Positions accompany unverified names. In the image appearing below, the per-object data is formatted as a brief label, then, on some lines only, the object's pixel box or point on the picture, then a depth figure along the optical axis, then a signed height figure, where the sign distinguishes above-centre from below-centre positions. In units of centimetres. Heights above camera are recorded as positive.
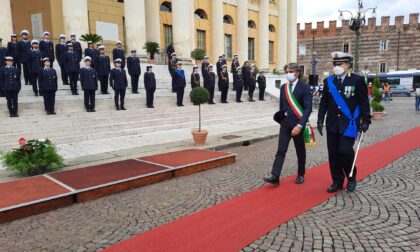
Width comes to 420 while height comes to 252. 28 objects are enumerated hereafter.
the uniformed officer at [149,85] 1350 -14
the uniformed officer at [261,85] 1953 -36
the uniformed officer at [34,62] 1195 +80
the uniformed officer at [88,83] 1143 +0
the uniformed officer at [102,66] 1332 +66
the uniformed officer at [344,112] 486 -52
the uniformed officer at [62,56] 1312 +112
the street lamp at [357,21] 2130 +367
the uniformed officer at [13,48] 1233 +136
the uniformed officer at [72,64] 1239 +71
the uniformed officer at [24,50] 1224 +128
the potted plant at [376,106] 1588 -144
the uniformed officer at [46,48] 1312 +143
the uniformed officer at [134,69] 1430 +56
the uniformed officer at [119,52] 1481 +135
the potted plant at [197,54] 2337 +185
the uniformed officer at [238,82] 1780 -14
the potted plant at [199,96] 1009 -47
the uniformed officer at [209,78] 1600 +10
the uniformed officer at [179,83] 1469 -10
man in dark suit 539 -55
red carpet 359 -177
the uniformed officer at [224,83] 1688 -16
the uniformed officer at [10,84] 988 +2
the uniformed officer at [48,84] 1050 -1
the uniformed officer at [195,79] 1598 +7
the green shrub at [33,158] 632 -143
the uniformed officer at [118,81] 1225 +4
